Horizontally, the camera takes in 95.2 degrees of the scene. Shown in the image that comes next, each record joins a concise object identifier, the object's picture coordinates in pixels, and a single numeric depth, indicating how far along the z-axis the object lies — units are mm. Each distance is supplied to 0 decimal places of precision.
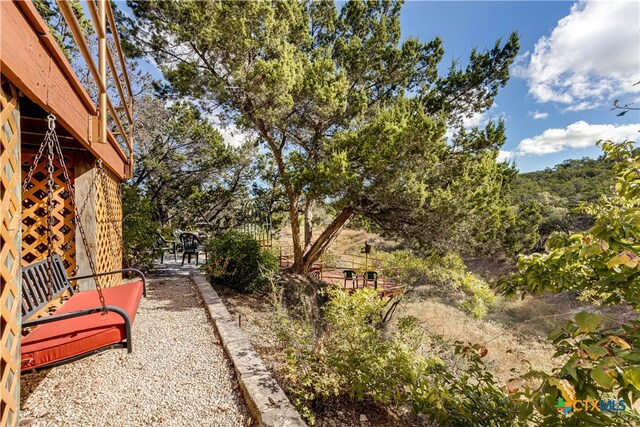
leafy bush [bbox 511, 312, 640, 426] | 996
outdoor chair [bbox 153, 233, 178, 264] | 7514
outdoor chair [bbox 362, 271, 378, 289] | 9484
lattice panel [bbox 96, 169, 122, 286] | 4523
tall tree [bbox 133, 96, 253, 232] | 10656
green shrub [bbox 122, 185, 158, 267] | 6516
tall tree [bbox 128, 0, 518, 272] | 6426
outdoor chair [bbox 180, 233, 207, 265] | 8609
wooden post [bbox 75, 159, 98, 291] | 4133
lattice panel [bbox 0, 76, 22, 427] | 1526
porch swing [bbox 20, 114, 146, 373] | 1896
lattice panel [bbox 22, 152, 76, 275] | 3928
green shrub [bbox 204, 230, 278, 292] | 6254
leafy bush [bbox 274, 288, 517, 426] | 2299
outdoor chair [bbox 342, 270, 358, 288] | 9983
